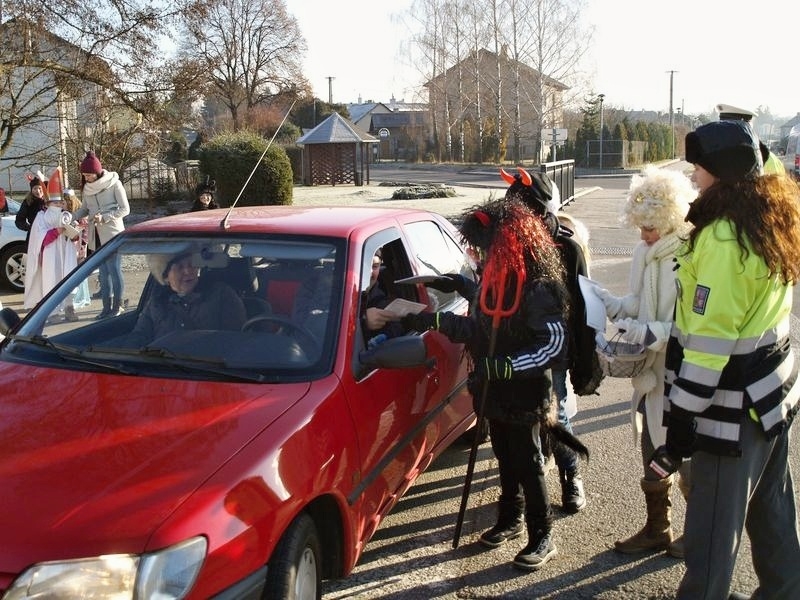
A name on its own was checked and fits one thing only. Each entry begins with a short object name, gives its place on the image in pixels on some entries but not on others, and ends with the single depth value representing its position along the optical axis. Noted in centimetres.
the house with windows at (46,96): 1523
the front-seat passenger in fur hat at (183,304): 351
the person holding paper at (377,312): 353
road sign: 2899
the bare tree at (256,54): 5391
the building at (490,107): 5234
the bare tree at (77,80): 1537
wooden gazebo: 3878
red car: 224
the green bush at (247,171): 1998
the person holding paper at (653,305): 362
